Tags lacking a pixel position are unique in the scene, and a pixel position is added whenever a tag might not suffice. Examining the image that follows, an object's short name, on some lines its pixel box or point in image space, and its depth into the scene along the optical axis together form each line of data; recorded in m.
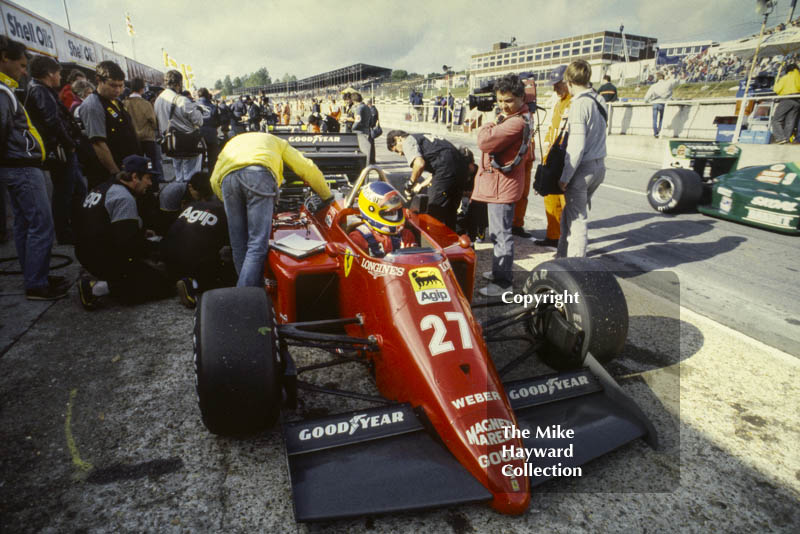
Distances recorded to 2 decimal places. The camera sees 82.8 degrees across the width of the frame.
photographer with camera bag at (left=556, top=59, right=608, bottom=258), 4.25
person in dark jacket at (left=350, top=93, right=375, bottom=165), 10.82
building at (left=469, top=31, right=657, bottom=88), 87.56
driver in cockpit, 3.22
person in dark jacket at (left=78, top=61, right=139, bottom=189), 4.93
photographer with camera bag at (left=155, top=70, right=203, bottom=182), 6.41
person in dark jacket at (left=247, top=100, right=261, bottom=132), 15.29
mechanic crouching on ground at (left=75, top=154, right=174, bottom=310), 3.88
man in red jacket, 3.97
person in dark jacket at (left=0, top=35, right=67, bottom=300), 3.66
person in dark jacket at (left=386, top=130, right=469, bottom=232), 5.04
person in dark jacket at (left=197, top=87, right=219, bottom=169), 9.93
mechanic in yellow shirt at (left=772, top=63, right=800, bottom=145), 9.73
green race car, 6.00
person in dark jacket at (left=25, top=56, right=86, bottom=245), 4.31
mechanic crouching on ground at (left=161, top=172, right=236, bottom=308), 4.02
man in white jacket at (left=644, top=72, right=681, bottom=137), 14.39
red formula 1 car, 1.89
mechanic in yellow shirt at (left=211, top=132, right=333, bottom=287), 3.53
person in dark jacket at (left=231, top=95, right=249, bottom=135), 13.94
